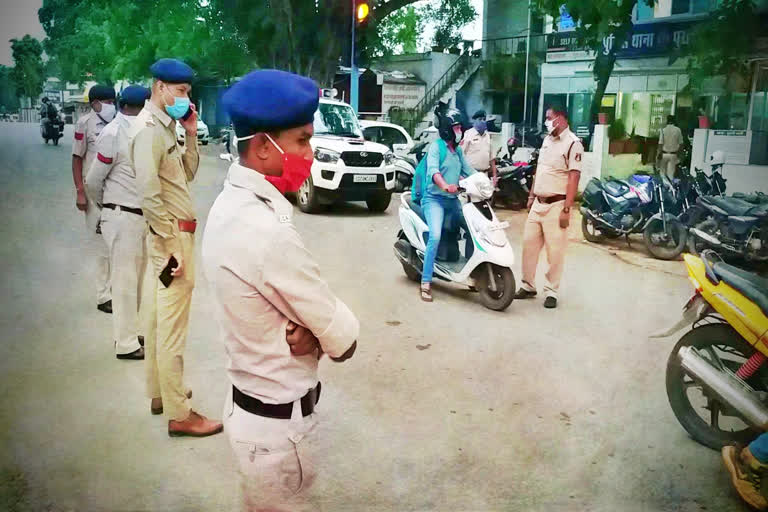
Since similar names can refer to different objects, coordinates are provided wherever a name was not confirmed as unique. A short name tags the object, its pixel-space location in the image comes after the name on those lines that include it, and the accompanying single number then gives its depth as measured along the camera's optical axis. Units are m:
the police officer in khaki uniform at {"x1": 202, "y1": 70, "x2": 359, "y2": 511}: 1.62
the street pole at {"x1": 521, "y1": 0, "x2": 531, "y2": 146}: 18.35
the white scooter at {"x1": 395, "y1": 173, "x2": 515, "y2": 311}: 5.83
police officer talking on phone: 3.29
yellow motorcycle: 3.10
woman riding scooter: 5.96
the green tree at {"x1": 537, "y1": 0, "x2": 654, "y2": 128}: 7.91
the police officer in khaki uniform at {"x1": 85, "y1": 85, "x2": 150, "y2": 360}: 4.04
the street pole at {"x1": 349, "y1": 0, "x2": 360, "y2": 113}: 10.69
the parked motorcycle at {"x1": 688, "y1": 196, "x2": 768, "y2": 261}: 6.16
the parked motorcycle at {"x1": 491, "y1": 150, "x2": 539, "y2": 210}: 11.82
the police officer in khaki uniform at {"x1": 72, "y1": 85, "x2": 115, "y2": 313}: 5.24
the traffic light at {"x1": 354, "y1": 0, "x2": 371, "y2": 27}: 10.68
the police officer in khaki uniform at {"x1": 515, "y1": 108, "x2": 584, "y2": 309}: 5.86
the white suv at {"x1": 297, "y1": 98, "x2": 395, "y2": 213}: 10.75
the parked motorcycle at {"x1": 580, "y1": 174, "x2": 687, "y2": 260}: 7.78
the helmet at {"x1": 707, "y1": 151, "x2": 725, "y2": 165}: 7.03
